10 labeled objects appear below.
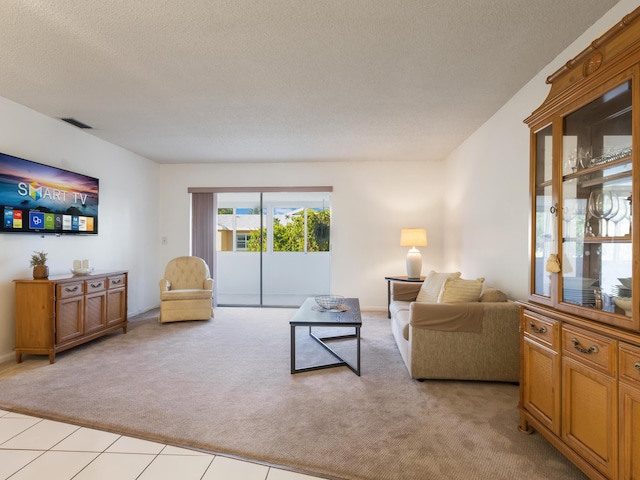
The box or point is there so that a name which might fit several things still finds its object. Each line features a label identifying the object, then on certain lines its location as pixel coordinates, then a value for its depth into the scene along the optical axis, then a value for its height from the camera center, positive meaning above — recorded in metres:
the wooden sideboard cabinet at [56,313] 3.31 -0.74
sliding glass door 7.84 -0.08
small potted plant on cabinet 3.36 -0.26
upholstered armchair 4.89 -0.74
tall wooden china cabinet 1.42 -0.11
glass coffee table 3.01 -0.71
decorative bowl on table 3.55 -0.64
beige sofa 2.81 -0.82
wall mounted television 3.31 +0.45
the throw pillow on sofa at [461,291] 3.05 -0.45
